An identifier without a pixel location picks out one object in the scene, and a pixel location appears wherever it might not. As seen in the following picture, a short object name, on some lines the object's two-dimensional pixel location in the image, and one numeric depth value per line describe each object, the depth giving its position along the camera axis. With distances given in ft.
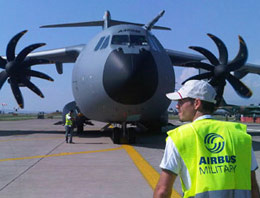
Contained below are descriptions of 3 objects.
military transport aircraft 30.37
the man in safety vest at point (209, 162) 6.07
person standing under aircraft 39.89
